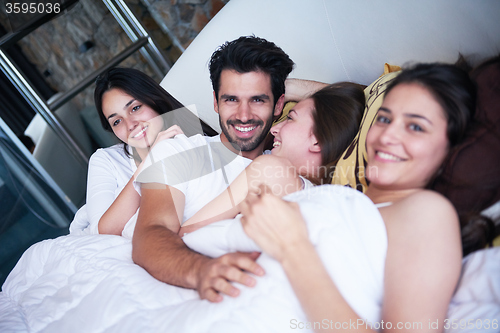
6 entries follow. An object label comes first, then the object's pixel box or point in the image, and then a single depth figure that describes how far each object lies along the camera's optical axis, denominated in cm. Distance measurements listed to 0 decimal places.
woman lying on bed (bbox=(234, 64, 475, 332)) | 60
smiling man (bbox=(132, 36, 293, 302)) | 76
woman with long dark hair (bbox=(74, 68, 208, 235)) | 153
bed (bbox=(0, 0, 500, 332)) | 65
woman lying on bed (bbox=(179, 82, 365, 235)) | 114
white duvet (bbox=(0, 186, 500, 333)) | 65
